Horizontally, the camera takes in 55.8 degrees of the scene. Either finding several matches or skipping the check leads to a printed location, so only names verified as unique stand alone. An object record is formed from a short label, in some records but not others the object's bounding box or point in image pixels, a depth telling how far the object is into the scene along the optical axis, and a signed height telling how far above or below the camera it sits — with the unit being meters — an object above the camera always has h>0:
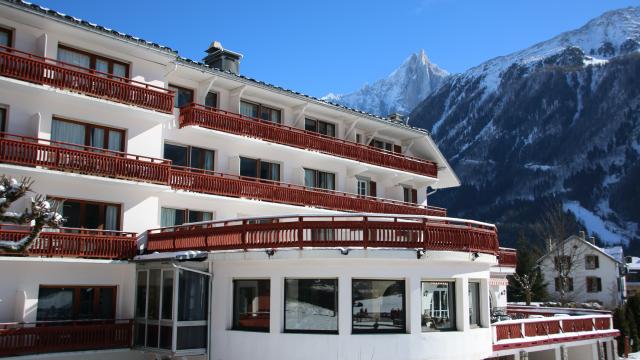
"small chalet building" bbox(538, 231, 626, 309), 77.56 +1.01
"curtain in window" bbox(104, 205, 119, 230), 24.41 +2.55
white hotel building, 19.30 +1.14
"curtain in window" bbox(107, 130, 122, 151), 24.98 +5.78
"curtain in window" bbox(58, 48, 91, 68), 23.81 +8.81
